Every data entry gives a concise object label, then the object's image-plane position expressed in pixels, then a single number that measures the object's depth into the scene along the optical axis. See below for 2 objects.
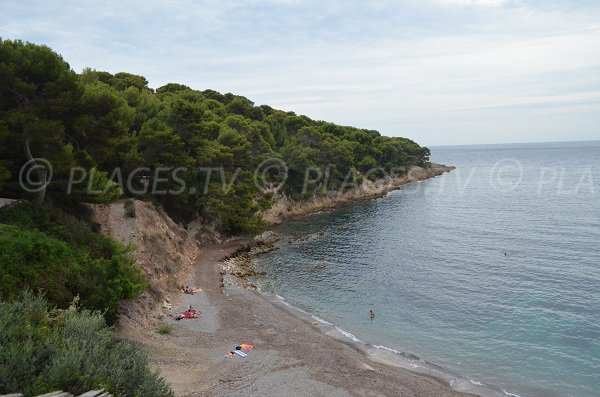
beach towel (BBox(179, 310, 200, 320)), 27.75
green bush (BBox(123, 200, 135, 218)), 34.95
